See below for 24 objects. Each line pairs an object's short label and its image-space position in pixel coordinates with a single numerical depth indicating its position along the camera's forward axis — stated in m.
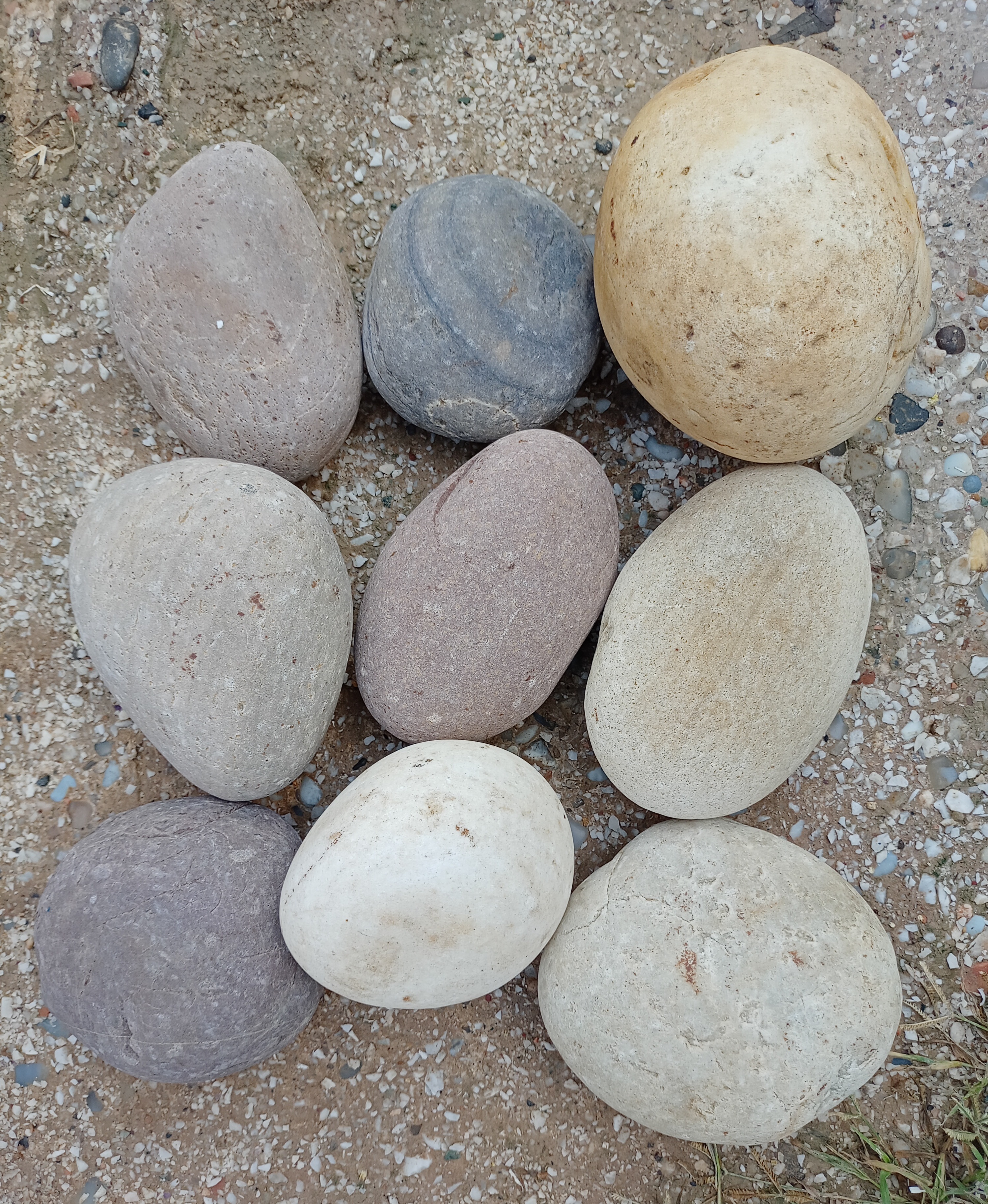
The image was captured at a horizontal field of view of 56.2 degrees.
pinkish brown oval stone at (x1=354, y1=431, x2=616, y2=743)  0.37
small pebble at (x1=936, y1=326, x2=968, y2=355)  0.42
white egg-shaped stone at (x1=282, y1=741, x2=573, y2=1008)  0.35
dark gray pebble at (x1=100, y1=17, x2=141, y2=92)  0.40
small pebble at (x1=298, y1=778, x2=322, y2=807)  0.43
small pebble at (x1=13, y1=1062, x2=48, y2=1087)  0.40
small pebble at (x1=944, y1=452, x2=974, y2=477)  0.42
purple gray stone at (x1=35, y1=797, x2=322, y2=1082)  0.36
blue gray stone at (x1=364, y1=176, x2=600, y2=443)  0.37
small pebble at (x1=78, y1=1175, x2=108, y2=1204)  0.40
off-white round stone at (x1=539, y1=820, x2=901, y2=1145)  0.36
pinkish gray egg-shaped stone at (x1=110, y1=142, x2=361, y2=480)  0.37
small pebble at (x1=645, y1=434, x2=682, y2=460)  0.44
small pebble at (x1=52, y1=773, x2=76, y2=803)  0.40
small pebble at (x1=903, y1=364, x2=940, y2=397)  0.43
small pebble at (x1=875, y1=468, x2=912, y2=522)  0.43
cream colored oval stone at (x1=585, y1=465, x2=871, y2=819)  0.37
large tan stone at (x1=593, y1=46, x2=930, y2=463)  0.32
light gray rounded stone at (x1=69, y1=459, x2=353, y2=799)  0.35
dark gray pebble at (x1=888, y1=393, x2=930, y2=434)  0.43
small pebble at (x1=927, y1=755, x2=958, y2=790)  0.42
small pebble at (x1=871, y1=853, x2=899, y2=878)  0.43
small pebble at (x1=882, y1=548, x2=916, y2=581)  0.43
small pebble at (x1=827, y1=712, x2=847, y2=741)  0.43
